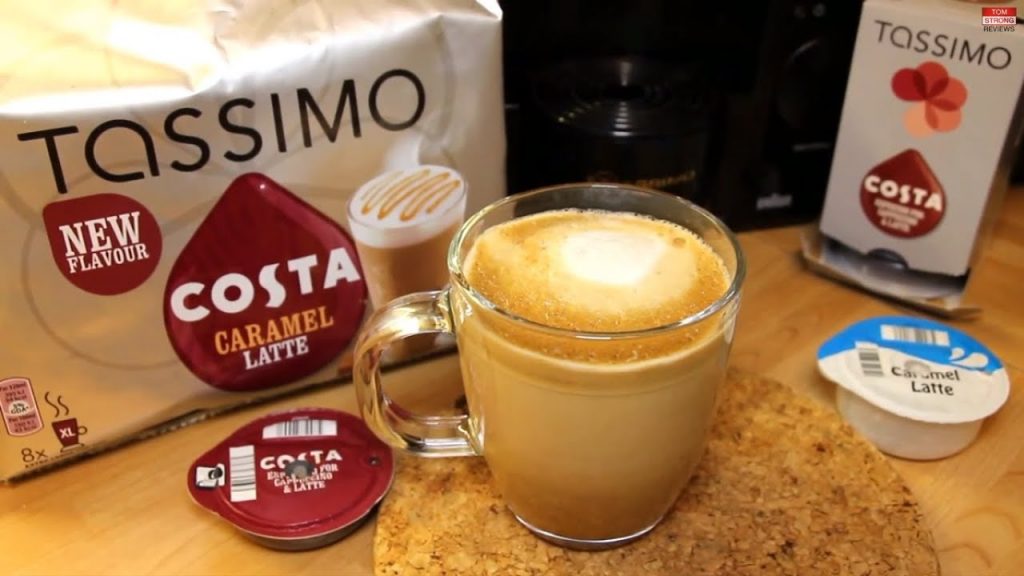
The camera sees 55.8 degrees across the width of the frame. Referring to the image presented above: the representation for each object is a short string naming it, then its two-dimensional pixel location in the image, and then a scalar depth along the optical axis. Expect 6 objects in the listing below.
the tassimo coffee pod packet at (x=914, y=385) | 0.67
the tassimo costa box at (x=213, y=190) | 0.58
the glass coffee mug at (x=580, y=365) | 0.53
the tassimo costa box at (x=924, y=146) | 0.71
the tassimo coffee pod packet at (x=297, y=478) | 0.61
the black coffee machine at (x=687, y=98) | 0.78
